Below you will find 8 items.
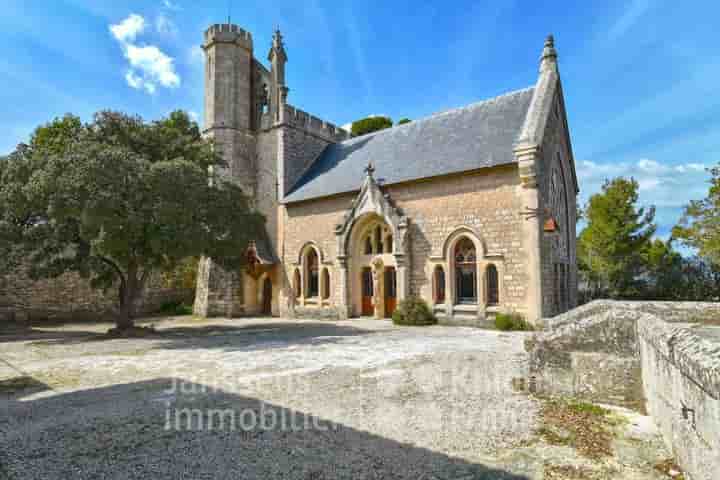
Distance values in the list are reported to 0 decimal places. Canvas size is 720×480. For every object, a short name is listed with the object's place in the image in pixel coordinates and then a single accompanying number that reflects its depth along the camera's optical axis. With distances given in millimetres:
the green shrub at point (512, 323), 12969
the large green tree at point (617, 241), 21547
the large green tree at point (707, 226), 17531
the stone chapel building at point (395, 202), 13781
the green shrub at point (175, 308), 22500
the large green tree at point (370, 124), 35906
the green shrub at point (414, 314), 14805
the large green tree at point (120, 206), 11031
